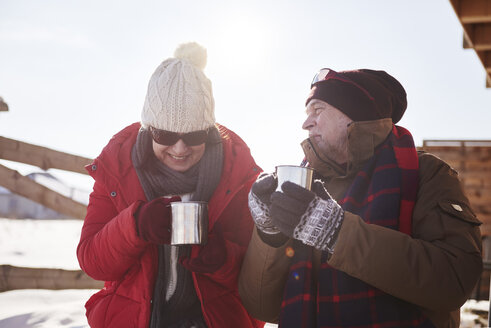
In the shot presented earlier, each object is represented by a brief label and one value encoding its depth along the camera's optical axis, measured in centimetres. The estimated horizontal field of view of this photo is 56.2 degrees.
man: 157
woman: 204
